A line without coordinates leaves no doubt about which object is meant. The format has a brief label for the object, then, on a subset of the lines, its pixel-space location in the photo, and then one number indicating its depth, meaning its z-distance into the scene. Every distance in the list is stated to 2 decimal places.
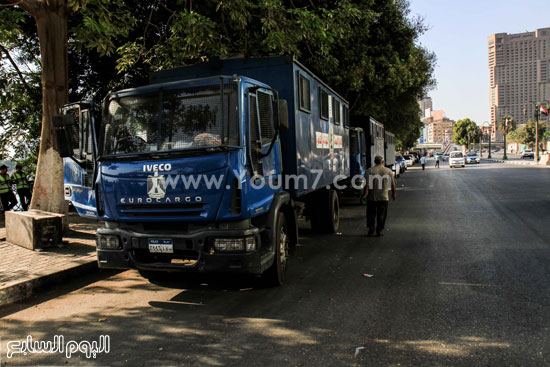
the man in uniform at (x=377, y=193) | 9.57
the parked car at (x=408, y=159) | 53.48
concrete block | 8.18
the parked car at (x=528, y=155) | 78.06
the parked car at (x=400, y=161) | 35.93
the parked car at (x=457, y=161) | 46.97
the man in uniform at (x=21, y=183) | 15.62
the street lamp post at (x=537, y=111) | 52.33
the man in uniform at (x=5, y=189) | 15.00
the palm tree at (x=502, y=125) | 110.71
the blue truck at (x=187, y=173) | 4.98
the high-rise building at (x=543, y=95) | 187.88
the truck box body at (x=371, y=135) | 17.58
